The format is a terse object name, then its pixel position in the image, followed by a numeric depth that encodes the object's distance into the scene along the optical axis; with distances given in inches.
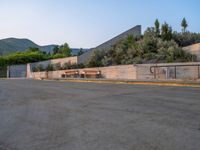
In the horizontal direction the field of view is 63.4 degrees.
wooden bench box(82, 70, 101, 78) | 629.4
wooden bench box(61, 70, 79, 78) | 710.5
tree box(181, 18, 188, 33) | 1015.3
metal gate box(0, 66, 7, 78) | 1269.9
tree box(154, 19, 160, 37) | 765.9
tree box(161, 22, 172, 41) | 706.4
